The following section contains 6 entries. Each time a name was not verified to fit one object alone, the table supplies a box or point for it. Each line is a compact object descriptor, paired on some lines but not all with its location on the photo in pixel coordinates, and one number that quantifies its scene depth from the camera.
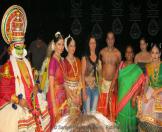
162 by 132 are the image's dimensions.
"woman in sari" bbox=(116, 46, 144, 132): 6.57
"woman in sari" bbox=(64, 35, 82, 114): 6.25
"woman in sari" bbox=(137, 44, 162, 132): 6.47
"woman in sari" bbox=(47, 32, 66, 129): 6.10
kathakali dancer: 5.63
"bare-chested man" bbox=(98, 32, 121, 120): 6.47
